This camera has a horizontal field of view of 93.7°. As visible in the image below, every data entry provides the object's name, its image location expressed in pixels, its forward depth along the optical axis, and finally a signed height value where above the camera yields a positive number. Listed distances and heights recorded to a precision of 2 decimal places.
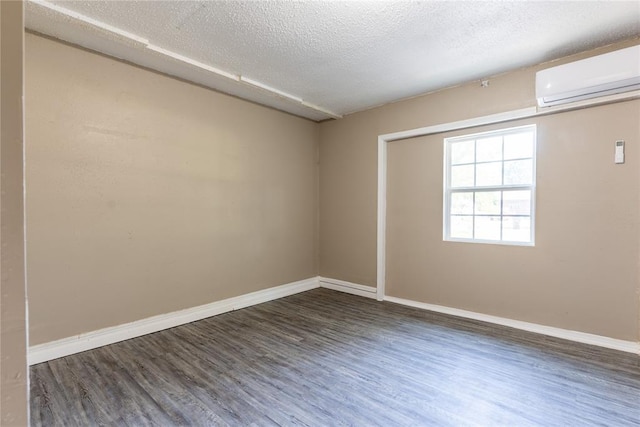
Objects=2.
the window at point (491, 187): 3.12 +0.26
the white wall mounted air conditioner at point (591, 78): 2.32 +1.09
